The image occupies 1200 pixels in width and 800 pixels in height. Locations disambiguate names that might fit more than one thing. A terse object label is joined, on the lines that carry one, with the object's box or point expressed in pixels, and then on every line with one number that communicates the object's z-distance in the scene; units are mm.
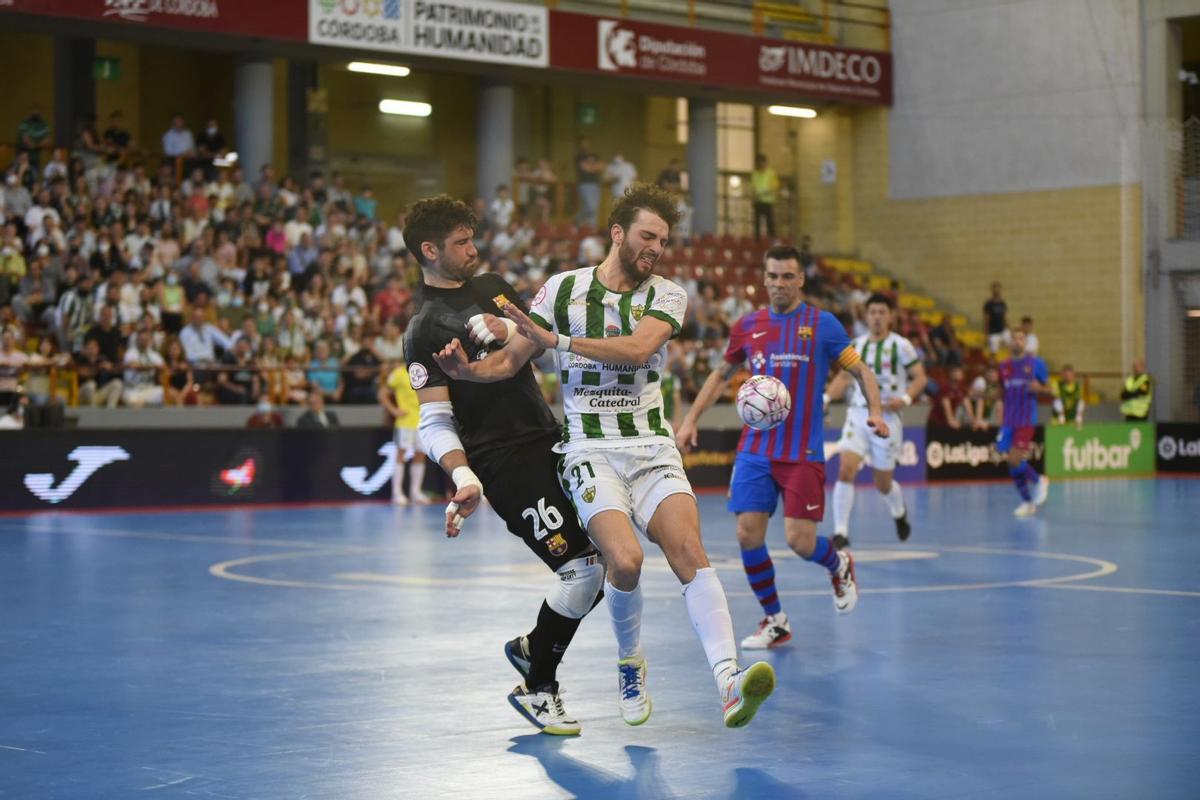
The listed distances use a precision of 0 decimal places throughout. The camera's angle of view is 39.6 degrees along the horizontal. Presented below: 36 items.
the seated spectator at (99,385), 22312
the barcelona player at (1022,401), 22125
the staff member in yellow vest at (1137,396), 32594
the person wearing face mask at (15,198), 23953
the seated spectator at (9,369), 21203
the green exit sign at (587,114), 40188
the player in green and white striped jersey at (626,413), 7180
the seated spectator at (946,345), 32844
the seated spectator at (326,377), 24250
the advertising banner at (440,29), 29312
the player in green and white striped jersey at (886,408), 15211
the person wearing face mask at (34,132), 26188
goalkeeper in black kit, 7469
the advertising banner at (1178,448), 31859
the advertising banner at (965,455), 28922
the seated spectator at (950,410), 30625
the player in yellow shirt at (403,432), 22797
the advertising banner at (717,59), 32781
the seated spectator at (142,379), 22484
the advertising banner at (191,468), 20984
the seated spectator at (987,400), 30734
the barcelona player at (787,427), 10133
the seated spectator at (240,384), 23094
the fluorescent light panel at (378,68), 31453
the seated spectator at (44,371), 21188
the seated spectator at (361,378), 24469
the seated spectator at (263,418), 22891
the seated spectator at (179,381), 22781
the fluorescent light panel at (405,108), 38031
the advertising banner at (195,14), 26000
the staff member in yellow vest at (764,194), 36719
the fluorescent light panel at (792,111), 38125
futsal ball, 9625
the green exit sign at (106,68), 31578
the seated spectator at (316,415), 23219
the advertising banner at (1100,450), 30000
